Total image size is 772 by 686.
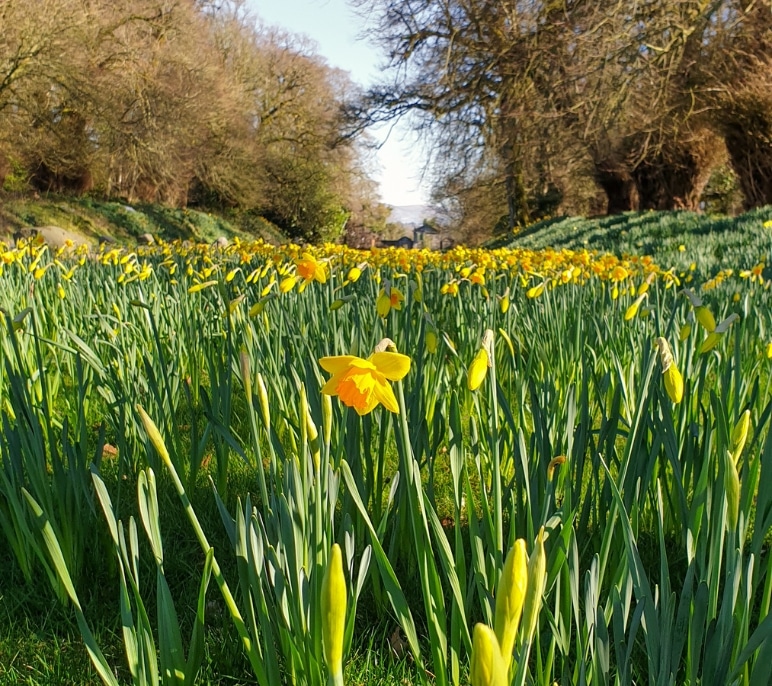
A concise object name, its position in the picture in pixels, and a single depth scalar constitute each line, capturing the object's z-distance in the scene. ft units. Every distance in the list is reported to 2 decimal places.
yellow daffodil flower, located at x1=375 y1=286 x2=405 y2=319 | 4.79
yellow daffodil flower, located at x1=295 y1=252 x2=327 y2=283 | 6.50
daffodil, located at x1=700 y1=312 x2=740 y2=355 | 3.33
